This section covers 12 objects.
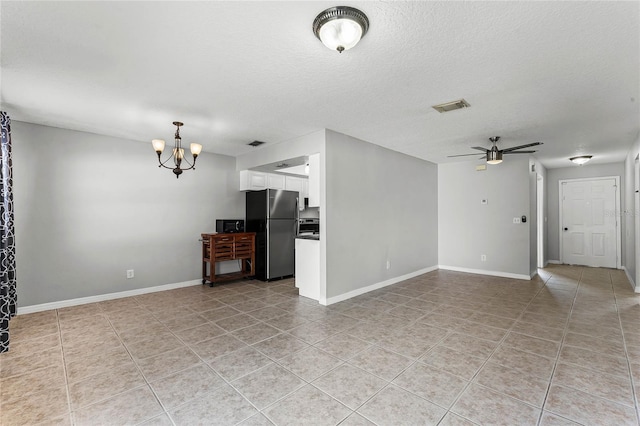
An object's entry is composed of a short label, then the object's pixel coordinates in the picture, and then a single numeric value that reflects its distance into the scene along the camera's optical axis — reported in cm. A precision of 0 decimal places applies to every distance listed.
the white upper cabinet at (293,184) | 618
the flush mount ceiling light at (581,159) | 546
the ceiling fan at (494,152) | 436
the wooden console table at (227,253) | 498
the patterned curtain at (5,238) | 264
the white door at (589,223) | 651
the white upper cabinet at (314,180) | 411
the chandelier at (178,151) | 375
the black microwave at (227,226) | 536
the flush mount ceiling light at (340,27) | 167
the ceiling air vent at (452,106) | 300
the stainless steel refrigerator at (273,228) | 538
